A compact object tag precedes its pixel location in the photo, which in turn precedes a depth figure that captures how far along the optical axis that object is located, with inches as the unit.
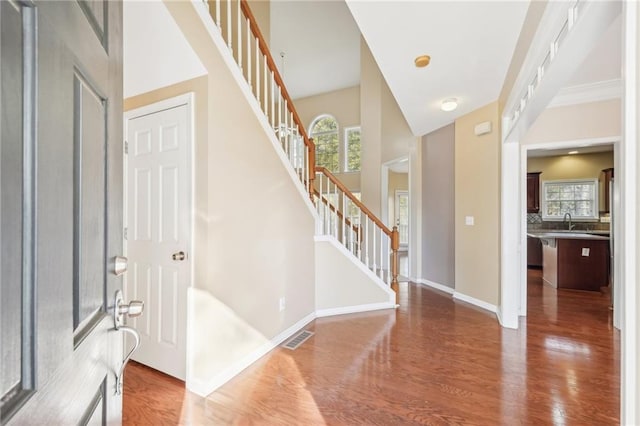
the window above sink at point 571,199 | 243.0
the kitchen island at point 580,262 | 181.9
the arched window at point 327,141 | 308.2
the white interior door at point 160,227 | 79.4
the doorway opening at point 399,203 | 379.6
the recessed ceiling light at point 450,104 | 141.6
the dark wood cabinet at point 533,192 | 257.1
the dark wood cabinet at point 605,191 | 231.5
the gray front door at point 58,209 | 14.8
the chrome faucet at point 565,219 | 248.6
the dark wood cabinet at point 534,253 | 249.0
